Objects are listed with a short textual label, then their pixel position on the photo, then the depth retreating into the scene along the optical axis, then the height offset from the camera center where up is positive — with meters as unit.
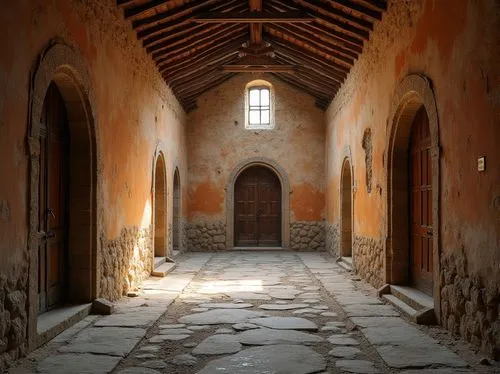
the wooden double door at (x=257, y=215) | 16.06 -0.26
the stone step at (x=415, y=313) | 5.65 -1.21
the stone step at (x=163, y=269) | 9.84 -1.20
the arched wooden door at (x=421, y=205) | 6.75 +0.01
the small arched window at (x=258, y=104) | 16.06 +3.08
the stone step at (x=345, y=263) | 10.75 -1.21
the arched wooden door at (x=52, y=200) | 5.68 +0.08
